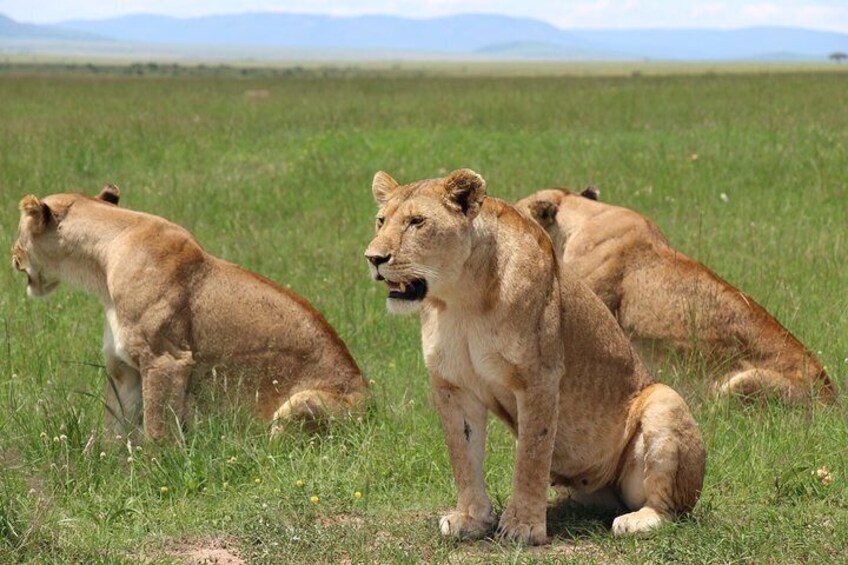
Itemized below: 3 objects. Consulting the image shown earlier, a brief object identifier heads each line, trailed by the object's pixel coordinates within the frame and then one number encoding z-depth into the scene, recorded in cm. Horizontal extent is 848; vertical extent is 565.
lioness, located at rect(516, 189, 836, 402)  1429
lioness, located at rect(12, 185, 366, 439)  1308
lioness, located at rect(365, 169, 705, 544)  945
